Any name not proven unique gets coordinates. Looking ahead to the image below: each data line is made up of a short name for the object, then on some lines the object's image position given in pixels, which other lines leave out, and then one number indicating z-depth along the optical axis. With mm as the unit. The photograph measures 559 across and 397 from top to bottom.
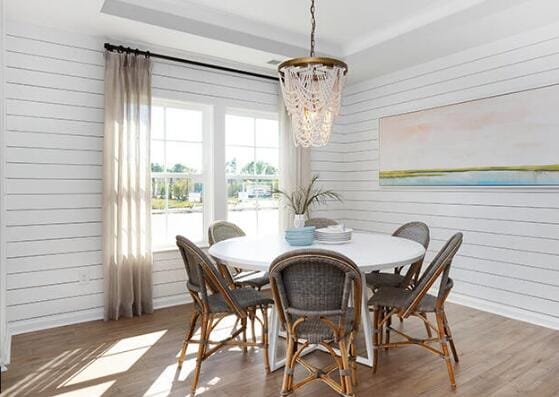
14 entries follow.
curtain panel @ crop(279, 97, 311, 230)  4977
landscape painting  3561
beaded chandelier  2762
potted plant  4949
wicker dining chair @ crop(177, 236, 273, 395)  2414
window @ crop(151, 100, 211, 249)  4277
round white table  2377
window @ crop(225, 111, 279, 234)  4785
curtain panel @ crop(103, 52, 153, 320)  3721
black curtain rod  3773
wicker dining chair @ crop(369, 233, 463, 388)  2445
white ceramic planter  3188
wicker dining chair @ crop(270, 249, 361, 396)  2090
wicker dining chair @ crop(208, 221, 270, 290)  3138
